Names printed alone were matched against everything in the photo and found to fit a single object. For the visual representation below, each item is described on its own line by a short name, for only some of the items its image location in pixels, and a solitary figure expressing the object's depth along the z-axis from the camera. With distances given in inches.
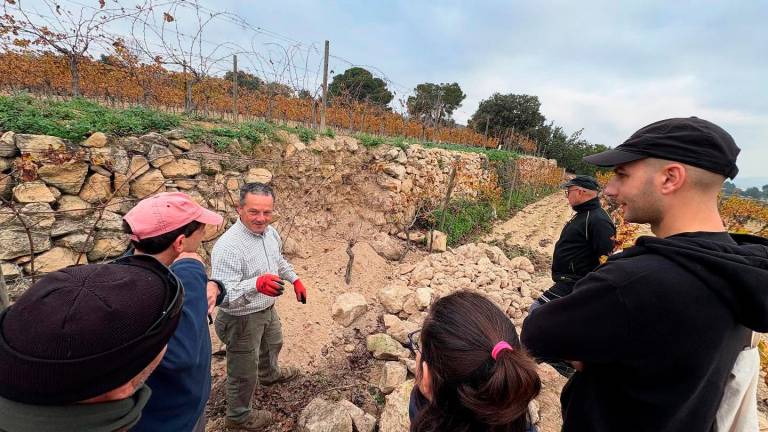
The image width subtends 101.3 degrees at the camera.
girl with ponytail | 35.9
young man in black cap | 34.9
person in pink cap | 50.9
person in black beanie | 26.7
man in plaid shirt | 87.0
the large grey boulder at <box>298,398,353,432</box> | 93.0
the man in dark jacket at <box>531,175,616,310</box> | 102.4
